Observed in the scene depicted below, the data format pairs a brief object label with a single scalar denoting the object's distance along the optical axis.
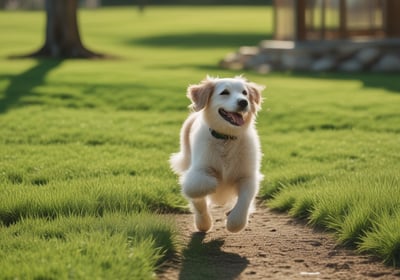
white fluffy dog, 10.03
